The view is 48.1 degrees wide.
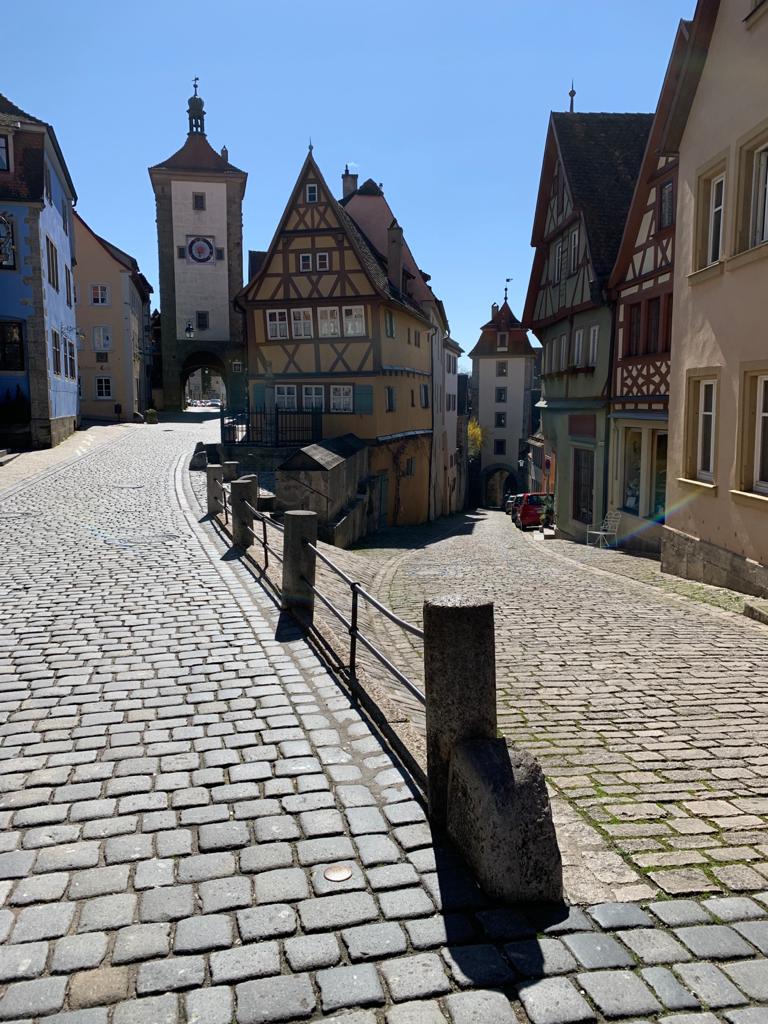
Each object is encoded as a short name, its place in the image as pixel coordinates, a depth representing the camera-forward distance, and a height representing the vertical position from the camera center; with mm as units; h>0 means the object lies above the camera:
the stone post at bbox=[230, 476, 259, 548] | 13297 -1542
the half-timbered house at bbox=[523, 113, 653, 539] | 22391 +4009
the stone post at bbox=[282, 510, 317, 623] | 9039 -1493
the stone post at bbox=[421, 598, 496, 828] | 4301 -1231
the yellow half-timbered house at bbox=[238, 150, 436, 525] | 27859 +2903
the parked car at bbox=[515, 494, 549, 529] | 31203 -3232
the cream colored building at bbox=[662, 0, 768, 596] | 11828 +1704
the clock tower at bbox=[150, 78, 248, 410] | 52156 +9869
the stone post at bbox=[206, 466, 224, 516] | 16844 -1350
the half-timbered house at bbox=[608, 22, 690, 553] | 18453 +1657
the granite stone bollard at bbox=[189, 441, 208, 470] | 25578 -1177
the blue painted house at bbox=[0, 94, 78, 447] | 26969 +4227
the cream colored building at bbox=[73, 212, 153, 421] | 46000 +4802
